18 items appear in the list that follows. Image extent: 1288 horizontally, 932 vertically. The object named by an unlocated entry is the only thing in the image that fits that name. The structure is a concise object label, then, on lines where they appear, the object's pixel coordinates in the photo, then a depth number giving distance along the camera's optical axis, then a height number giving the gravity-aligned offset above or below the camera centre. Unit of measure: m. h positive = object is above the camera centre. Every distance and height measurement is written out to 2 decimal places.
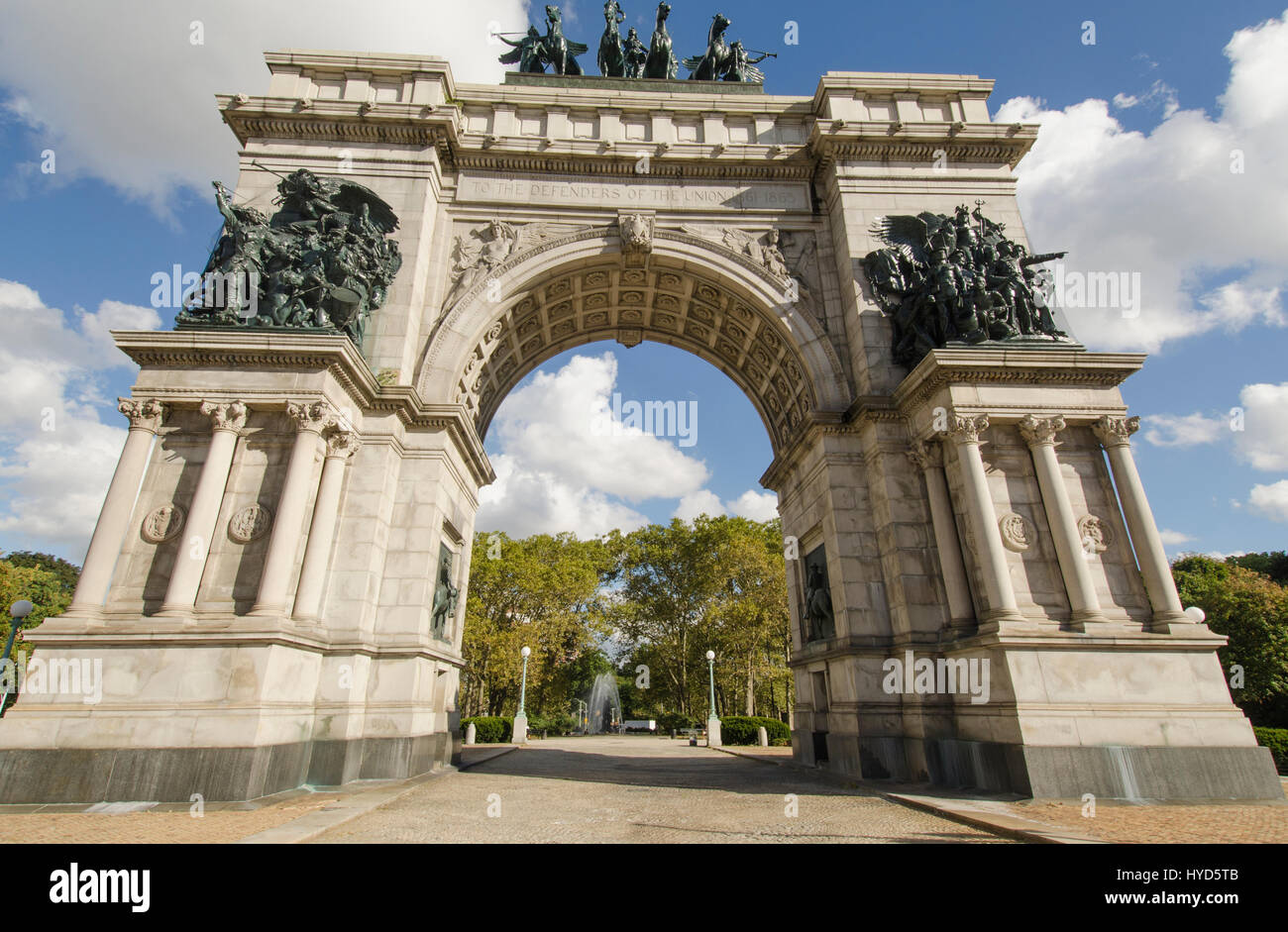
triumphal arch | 10.70 +5.82
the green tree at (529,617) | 39.47 +6.26
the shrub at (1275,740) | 18.83 -0.97
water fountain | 80.06 +0.60
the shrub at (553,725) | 45.59 -1.11
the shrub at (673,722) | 45.80 -0.94
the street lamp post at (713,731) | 31.95 -1.02
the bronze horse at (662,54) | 21.75 +21.96
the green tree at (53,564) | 54.72 +13.38
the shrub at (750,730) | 32.03 -1.01
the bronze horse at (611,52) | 22.06 +22.37
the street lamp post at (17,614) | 11.83 +1.85
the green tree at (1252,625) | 30.95 +4.07
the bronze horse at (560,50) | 21.69 +22.14
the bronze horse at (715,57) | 22.33 +22.47
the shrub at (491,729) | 32.84 -0.89
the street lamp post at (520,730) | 33.50 -0.96
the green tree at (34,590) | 35.72 +7.43
